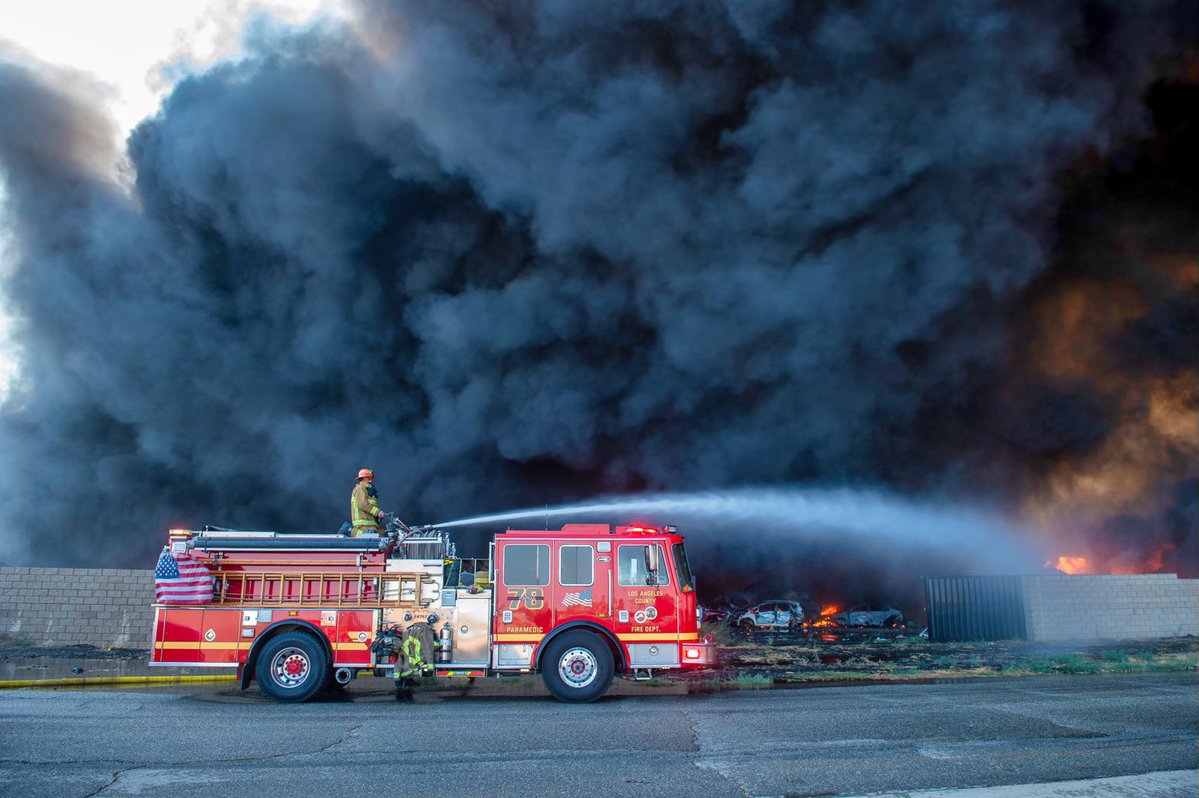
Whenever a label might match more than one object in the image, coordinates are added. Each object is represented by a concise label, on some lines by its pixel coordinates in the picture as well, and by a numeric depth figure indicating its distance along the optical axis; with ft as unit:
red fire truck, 33.47
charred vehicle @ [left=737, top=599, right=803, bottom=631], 82.23
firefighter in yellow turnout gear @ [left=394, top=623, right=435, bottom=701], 33.35
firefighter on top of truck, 36.09
